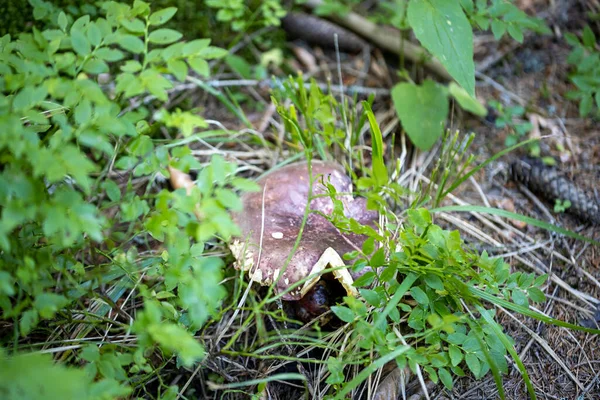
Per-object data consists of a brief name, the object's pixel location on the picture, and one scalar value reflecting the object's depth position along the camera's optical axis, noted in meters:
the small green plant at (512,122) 0.74
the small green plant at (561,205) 0.68
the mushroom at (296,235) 0.59
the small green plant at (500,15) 0.67
